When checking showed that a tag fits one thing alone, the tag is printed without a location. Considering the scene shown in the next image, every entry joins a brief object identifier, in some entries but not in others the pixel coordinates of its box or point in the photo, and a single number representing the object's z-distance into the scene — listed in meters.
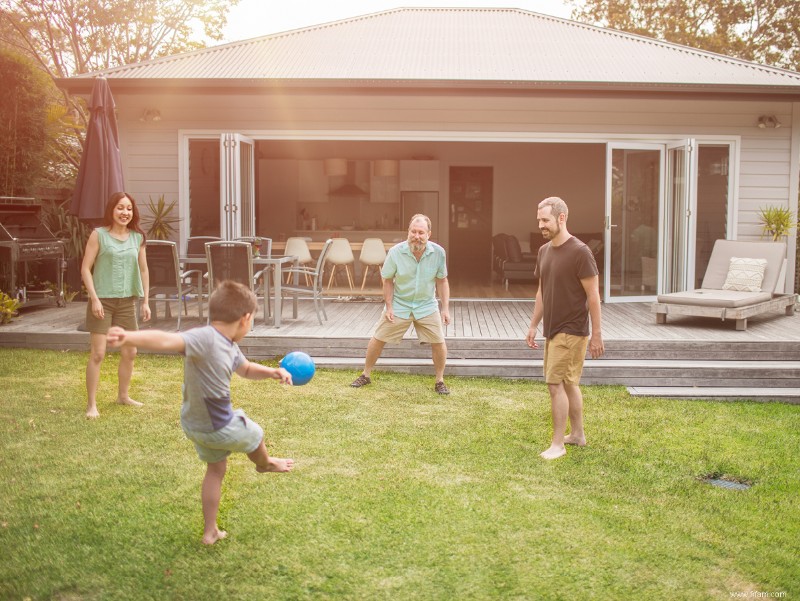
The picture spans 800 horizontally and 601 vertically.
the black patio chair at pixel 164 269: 7.93
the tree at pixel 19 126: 12.12
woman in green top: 5.34
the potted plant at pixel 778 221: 10.16
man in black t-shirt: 4.57
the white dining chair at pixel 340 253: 11.38
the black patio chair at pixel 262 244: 8.75
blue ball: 3.38
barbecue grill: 9.20
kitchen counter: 13.74
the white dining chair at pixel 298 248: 11.38
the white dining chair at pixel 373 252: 11.55
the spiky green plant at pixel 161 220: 10.27
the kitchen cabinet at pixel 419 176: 15.86
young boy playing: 3.13
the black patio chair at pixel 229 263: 7.62
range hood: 15.86
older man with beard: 6.20
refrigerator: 15.95
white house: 9.59
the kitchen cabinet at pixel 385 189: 15.93
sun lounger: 7.92
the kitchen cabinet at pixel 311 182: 16.02
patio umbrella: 7.66
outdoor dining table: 7.92
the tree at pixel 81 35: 17.20
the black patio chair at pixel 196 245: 9.69
